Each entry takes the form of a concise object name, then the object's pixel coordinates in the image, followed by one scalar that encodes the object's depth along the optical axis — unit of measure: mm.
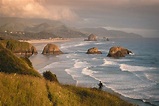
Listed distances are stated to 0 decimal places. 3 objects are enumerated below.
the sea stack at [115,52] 111500
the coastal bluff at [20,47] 123975
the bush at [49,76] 38188
